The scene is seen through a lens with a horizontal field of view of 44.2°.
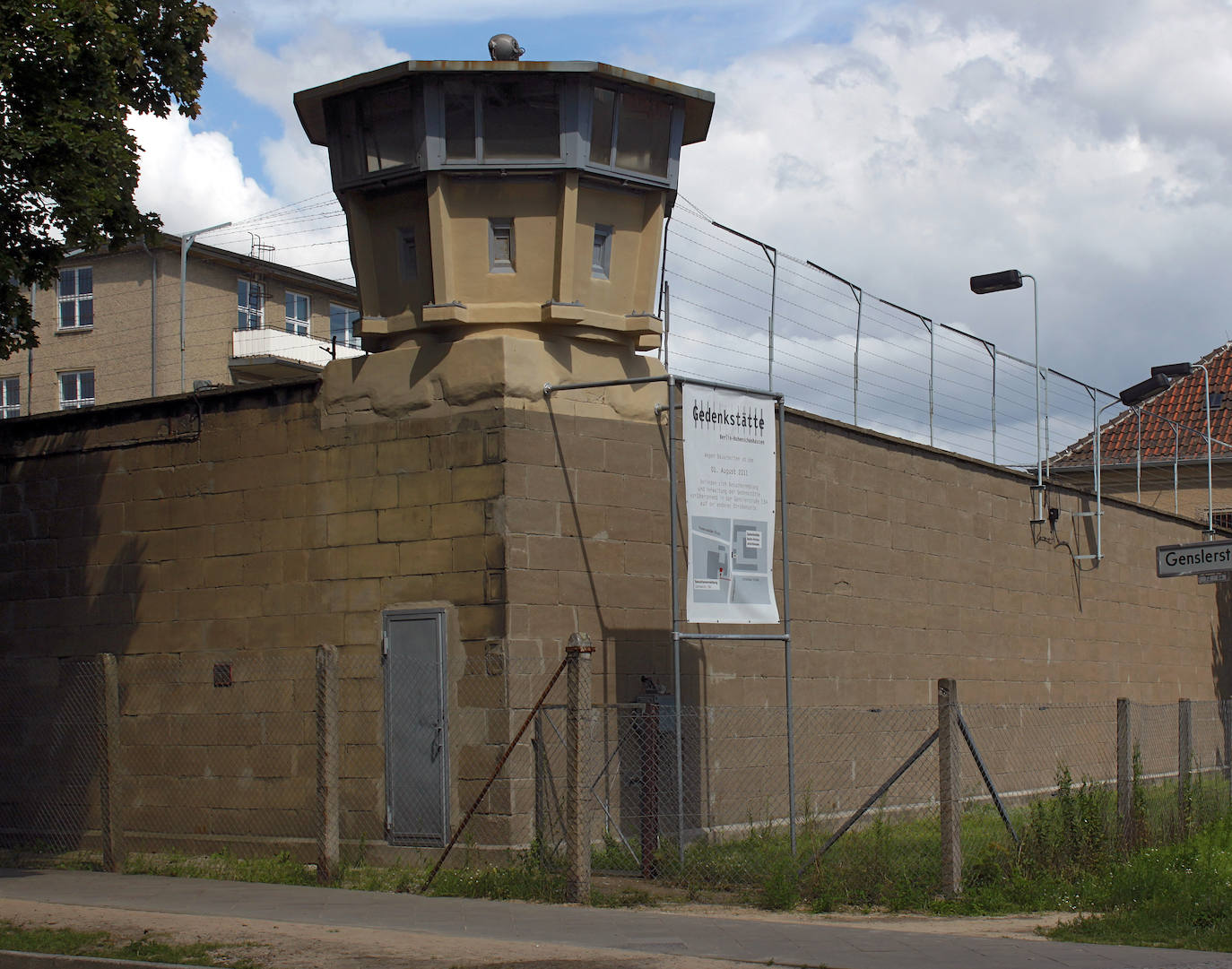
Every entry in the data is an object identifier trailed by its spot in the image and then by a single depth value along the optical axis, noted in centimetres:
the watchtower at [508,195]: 1296
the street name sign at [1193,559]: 1362
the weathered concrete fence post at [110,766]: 1335
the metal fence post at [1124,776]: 1163
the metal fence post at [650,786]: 1191
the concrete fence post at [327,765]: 1238
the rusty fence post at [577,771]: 1089
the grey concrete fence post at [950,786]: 1071
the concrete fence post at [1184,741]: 1254
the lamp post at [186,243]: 1683
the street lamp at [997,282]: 1905
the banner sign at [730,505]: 1241
